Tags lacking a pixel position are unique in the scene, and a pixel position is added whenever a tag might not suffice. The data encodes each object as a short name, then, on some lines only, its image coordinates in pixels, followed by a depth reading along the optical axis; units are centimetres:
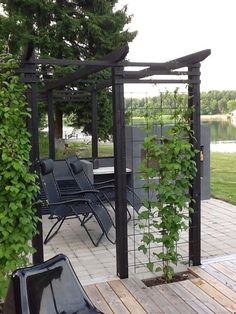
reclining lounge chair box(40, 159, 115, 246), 433
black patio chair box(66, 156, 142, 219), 520
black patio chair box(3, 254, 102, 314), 192
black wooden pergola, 292
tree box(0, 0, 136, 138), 1091
